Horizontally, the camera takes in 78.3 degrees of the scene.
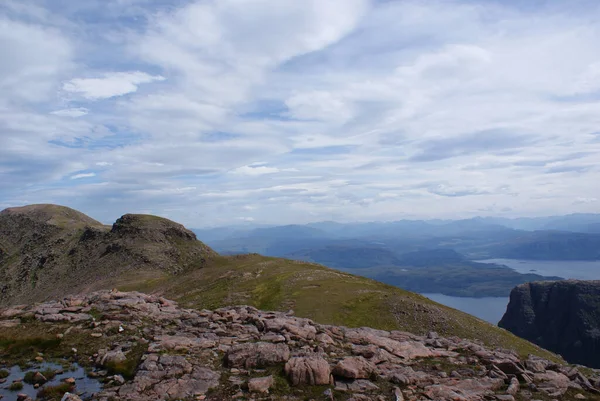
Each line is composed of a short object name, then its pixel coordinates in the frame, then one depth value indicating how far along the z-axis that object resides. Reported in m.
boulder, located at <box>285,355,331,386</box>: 21.05
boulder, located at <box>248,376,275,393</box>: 19.75
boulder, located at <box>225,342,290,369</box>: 23.11
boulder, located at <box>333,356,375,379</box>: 22.05
